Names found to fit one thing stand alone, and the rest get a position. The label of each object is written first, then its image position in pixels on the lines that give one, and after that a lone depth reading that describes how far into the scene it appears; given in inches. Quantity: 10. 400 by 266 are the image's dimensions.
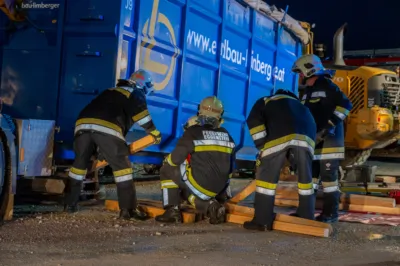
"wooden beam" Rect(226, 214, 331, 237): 378.5
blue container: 441.8
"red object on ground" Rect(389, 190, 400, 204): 557.6
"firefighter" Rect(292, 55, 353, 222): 453.3
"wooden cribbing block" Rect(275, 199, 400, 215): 502.2
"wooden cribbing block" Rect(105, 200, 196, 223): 412.5
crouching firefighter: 402.8
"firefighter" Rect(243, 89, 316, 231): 394.2
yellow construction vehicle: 769.5
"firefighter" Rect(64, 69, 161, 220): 401.5
